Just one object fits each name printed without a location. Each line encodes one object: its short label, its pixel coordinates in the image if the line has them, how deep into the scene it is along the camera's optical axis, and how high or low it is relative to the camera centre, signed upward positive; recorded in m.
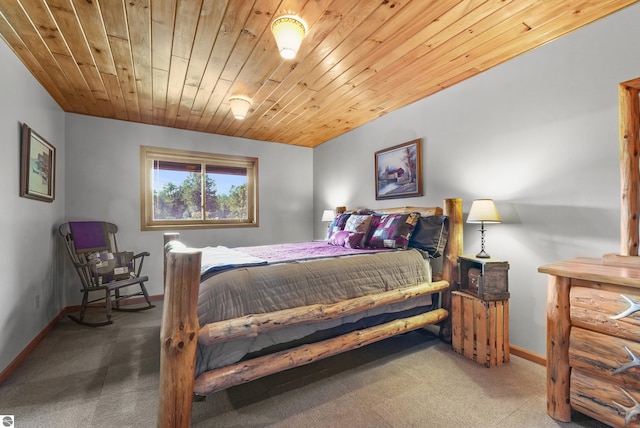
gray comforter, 1.58 -0.50
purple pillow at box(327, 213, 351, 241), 3.51 -0.12
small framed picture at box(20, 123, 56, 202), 2.35 +0.45
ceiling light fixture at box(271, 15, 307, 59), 1.77 +1.17
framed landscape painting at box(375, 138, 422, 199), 3.19 +0.54
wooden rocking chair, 3.06 -0.54
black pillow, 2.68 -0.21
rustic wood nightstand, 2.16 -0.81
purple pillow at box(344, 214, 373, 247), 3.04 -0.10
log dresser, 1.36 -0.66
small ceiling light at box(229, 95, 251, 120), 2.89 +1.15
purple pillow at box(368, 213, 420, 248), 2.72 -0.17
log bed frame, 1.36 -0.68
